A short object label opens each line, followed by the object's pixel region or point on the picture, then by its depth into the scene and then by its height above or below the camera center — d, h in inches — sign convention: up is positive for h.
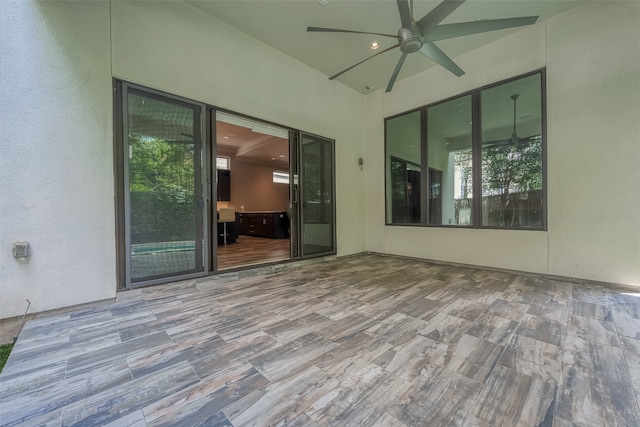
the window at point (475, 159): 150.4 +37.7
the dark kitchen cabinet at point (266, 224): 343.6 -15.8
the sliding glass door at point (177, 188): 110.3 +14.2
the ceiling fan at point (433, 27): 97.2 +79.7
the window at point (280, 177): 444.8 +67.6
